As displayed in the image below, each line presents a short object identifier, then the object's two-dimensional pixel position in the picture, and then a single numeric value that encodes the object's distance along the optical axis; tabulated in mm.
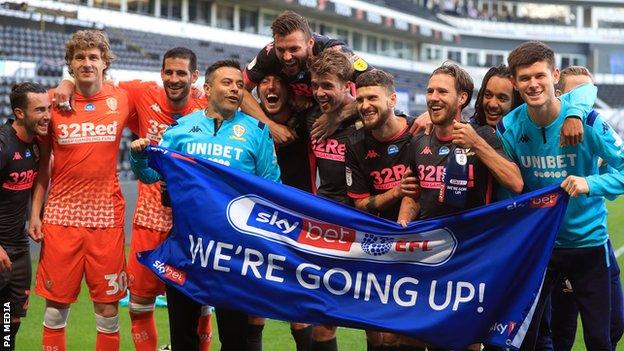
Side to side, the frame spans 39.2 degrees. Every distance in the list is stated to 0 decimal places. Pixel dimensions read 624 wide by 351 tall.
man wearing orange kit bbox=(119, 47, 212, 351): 5723
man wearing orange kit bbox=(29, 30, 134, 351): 5598
